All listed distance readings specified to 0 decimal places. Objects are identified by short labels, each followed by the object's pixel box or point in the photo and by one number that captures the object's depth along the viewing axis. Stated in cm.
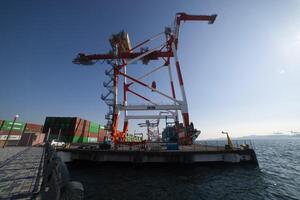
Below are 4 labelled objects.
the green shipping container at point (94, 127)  4552
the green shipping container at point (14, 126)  2854
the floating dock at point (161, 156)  1848
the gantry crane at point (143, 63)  2652
